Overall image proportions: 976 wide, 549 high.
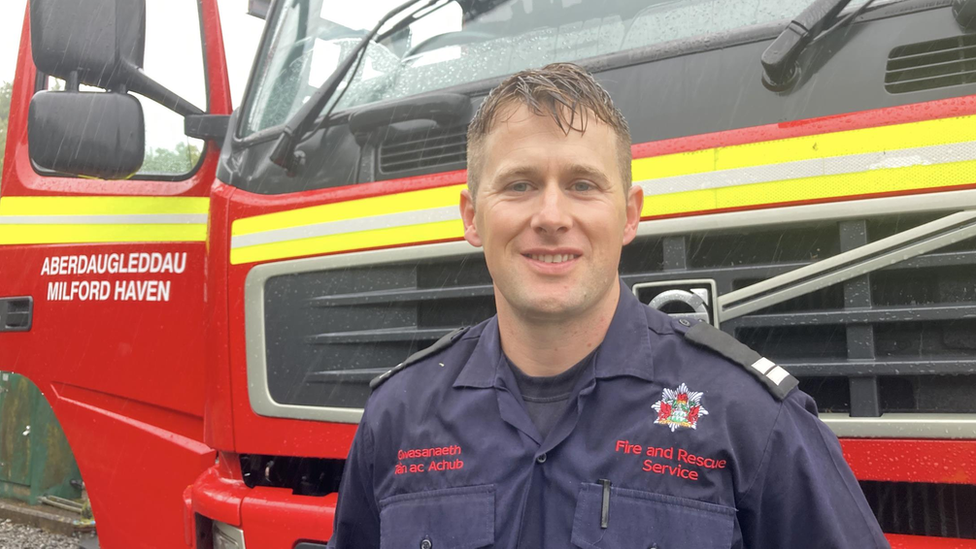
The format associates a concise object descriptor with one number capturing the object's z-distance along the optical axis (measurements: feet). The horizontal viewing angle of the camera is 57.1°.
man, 4.52
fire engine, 5.66
